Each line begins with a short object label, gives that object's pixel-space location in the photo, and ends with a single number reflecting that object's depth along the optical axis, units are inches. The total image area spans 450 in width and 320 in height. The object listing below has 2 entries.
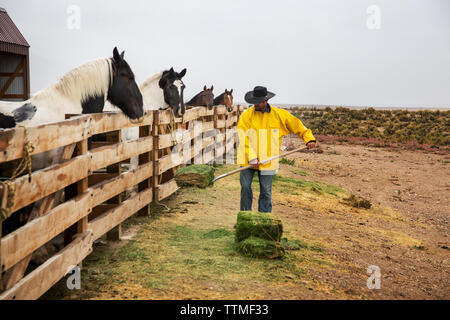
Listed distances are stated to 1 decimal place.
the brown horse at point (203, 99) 519.8
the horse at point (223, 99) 613.6
